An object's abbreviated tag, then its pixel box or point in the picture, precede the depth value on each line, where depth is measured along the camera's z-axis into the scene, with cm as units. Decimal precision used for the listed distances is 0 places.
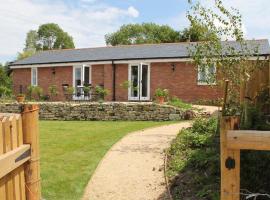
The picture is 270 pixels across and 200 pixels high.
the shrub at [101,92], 1511
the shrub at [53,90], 1630
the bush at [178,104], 1144
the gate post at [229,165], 222
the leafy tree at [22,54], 3329
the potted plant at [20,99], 1414
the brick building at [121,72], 1500
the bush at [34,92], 1686
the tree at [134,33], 4598
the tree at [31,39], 4879
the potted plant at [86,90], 1526
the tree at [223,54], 541
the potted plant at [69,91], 1556
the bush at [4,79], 2321
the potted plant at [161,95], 1250
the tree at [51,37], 4927
